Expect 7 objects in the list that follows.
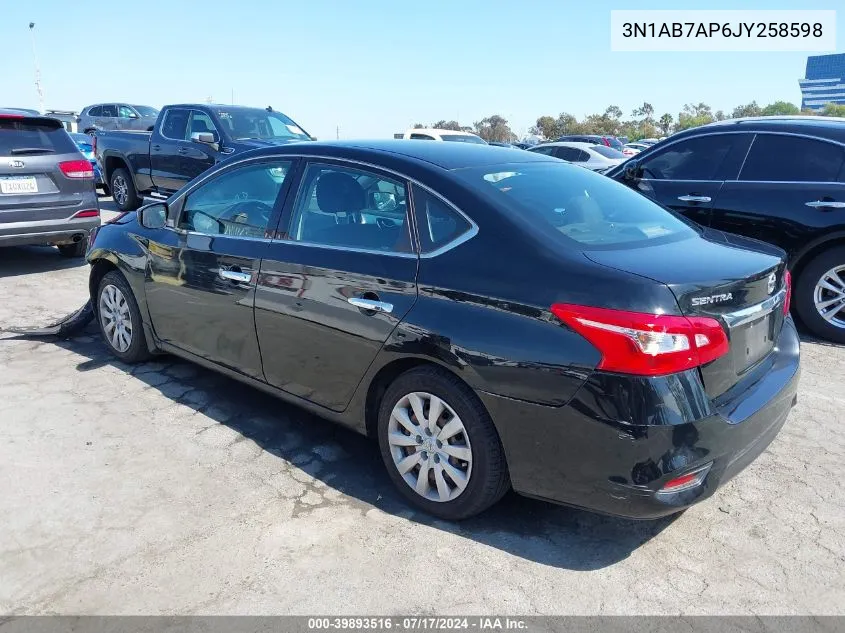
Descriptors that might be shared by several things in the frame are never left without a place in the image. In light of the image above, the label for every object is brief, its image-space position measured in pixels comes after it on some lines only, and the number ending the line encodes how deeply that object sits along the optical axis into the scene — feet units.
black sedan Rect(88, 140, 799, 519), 8.20
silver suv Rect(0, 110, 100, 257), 23.71
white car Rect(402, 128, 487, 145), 60.03
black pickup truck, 34.19
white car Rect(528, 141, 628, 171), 60.39
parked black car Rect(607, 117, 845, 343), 17.95
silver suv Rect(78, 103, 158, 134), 73.31
